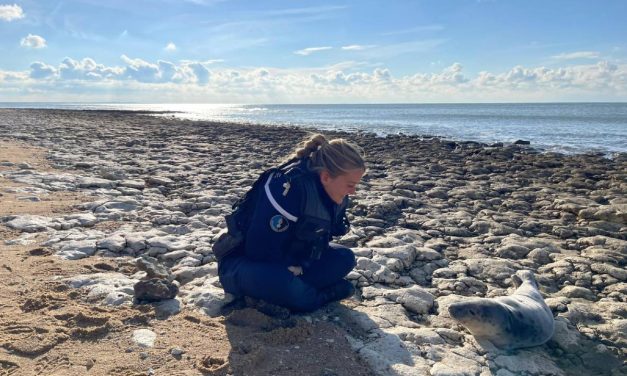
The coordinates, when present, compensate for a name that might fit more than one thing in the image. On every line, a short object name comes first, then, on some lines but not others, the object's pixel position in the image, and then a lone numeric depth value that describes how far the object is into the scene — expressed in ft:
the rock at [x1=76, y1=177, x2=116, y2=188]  28.05
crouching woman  12.54
